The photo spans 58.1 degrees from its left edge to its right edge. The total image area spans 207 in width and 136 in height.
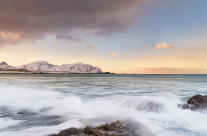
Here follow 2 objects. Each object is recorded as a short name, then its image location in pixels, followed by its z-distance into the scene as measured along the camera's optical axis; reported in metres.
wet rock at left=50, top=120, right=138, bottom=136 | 5.62
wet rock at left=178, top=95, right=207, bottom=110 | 11.88
